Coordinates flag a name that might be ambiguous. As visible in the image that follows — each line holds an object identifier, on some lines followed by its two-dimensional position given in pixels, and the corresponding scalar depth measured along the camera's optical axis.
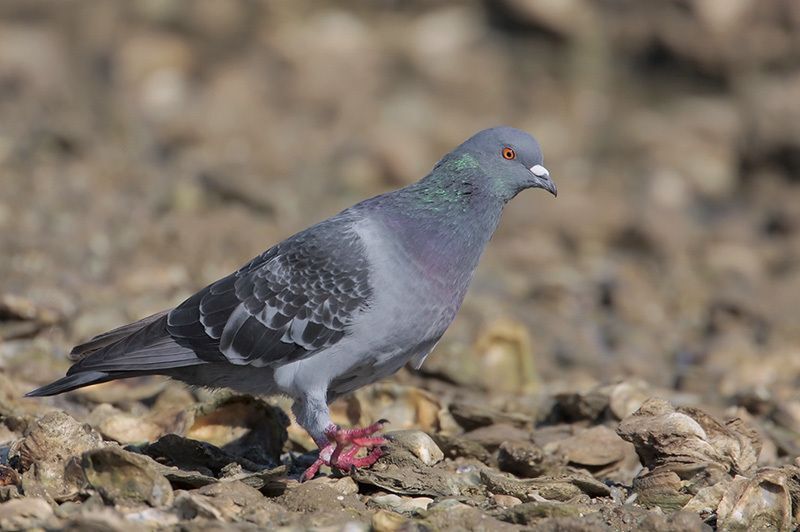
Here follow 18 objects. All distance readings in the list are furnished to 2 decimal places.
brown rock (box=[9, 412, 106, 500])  10.24
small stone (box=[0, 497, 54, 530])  9.16
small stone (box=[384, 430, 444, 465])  11.73
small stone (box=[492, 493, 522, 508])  10.78
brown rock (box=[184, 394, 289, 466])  12.66
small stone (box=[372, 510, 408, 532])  9.59
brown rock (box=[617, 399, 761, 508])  10.88
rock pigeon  11.96
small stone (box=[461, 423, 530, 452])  12.94
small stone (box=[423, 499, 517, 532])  9.80
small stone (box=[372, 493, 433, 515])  10.65
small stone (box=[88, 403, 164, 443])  12.76
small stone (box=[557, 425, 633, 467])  12.50
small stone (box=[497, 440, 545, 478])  11.95
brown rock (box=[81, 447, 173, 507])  9.70
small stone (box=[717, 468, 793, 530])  10.30
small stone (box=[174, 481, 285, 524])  9.48
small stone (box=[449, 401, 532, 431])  13.37
